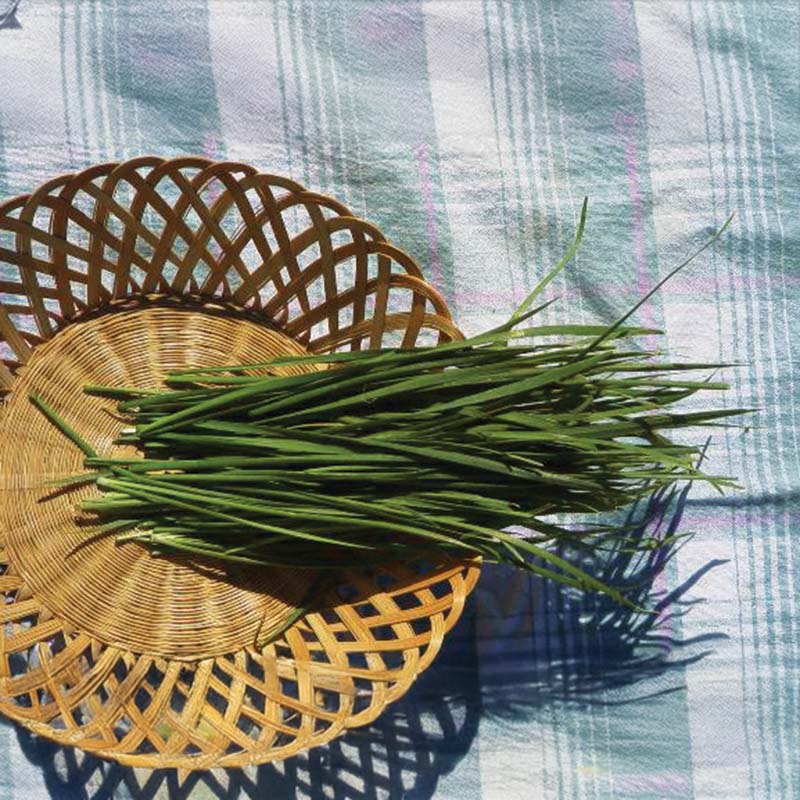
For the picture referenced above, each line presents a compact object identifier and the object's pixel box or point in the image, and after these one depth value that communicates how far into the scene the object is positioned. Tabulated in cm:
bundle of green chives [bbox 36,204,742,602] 88
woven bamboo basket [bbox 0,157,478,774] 90
